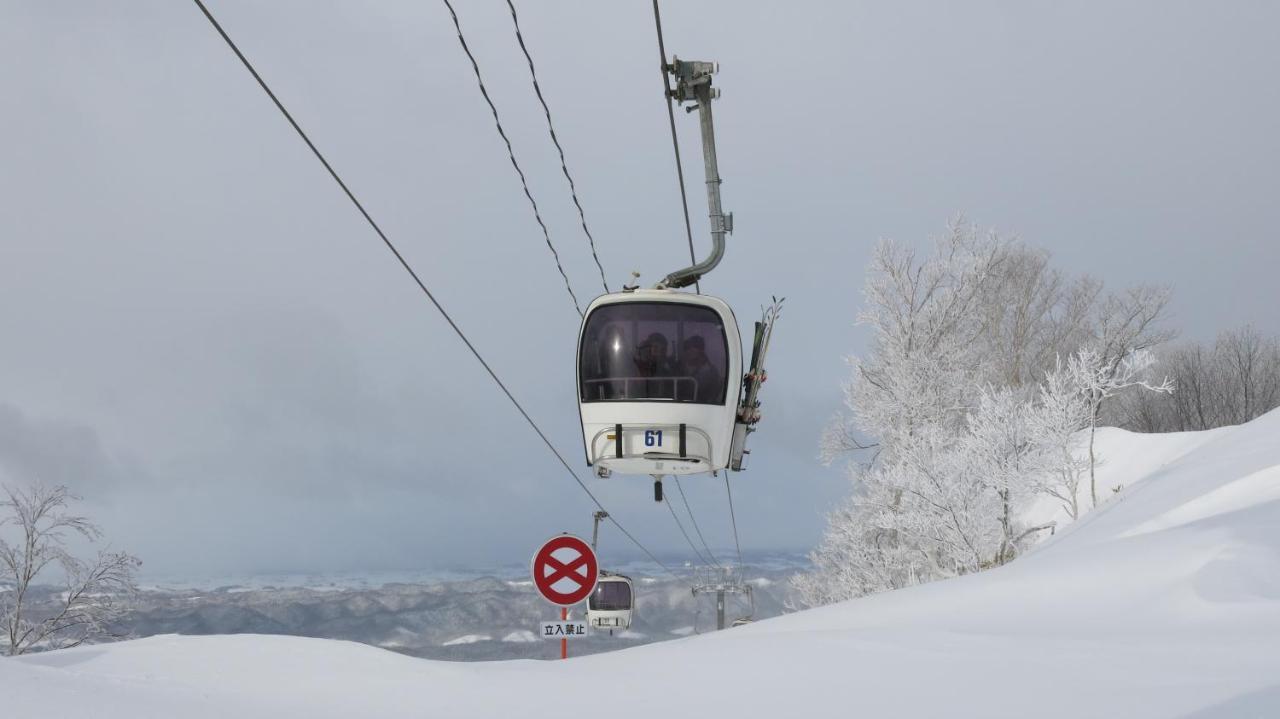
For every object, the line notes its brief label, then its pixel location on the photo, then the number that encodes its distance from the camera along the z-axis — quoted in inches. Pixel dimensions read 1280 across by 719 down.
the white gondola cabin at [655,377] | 416.5
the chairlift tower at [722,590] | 1546.8
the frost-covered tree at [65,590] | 981.8
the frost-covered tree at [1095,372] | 979.9
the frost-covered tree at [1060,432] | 959.0
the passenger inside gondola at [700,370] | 419.2
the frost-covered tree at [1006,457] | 920.3
